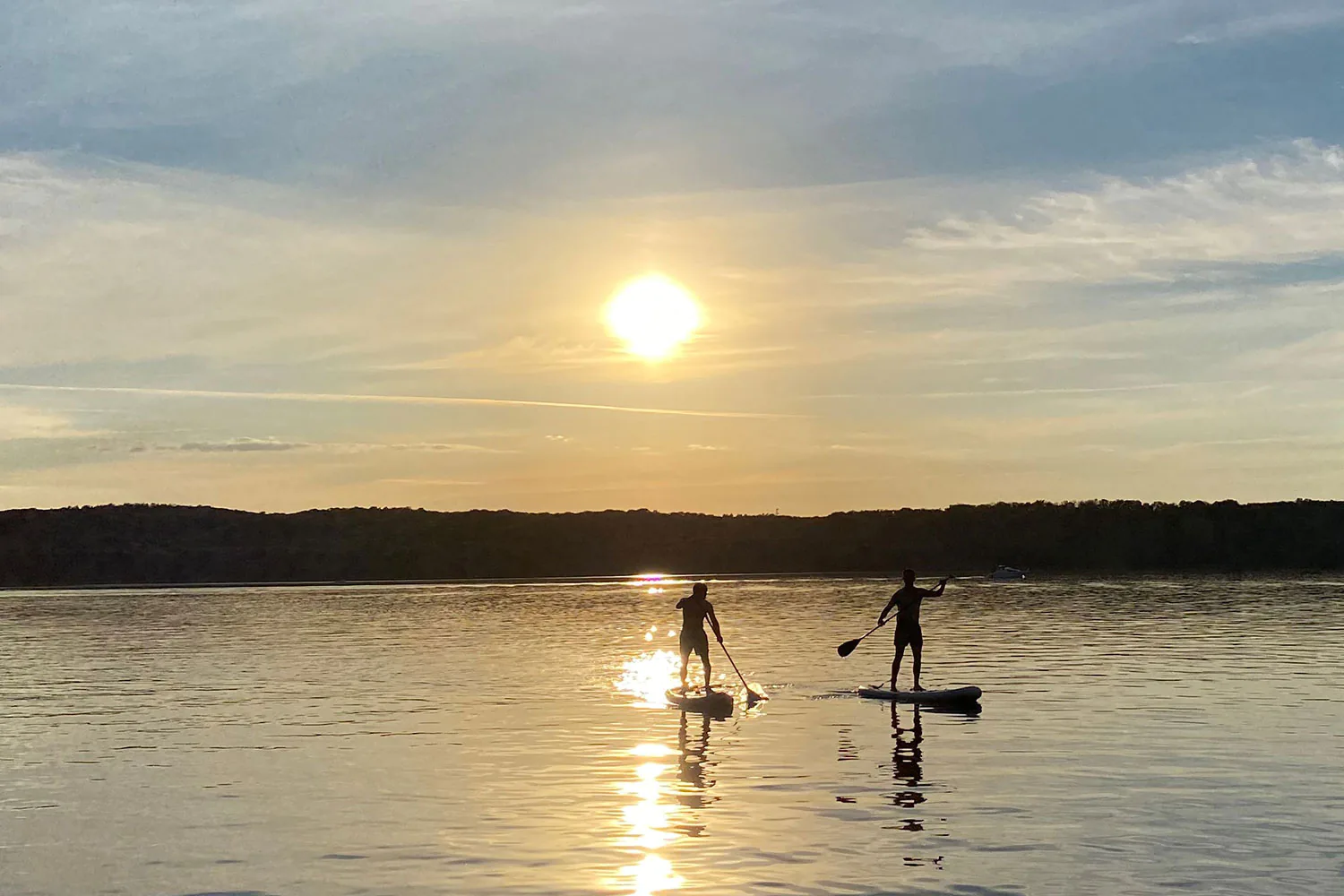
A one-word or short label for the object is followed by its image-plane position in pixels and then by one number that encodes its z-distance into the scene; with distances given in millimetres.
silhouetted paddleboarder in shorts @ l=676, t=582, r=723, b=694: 31156
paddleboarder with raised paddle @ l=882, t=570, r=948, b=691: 30953
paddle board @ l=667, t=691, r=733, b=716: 28108
